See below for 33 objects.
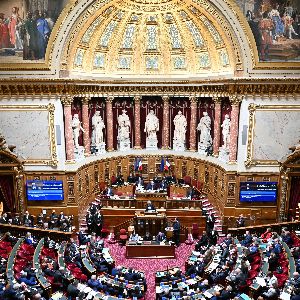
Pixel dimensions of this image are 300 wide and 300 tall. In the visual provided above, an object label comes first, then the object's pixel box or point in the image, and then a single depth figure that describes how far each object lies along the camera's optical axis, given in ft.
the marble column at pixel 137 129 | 97.30
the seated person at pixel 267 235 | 71.87
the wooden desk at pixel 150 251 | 71.46
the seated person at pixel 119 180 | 91.20
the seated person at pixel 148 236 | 74.85
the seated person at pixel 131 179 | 93.17
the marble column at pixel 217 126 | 87.83
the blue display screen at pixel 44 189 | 82.02
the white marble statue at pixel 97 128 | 93.66
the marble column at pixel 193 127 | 93.89
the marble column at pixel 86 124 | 89.04
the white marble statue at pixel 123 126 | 97.14
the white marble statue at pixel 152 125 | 97.60
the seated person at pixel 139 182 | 89.41
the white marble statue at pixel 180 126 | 96.12
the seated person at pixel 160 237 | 73.10
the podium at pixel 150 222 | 77.20
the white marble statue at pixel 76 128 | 86.69
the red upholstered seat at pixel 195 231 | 79.10
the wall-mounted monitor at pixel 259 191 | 81.00
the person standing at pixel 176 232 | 76.02
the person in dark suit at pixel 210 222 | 79.14
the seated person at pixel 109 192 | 85.92
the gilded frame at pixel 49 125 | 79.56
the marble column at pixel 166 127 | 96.02
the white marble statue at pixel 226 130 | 85.87
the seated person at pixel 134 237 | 72.69
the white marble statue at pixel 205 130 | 93.04
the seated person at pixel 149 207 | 79.42
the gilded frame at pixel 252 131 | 78.33
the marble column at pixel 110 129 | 95.51
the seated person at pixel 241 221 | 77.36
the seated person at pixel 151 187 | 86.53
